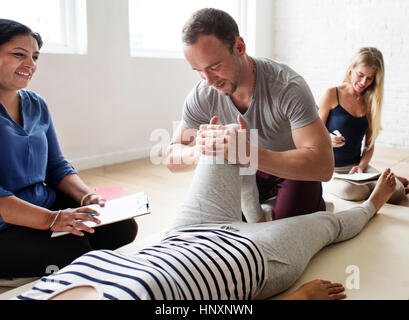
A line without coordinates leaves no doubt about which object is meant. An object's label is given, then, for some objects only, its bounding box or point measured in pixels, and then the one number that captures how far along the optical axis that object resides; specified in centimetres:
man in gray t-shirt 135
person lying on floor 85
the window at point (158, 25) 369
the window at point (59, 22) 295
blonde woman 227
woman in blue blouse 134
